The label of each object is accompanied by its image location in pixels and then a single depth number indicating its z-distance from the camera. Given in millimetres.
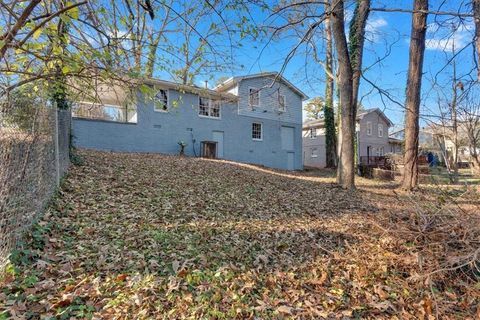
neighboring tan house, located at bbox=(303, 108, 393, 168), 26794
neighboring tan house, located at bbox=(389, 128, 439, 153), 19672
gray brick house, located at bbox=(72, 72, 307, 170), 13289
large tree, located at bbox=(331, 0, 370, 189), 8531
